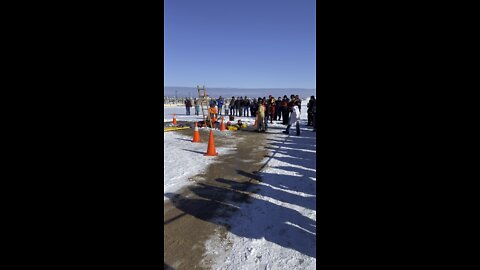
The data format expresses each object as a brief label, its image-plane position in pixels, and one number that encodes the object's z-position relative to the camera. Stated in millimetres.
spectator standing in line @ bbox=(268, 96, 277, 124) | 17703
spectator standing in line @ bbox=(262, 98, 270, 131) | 16097
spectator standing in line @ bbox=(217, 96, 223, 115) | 23650
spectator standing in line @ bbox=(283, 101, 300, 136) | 11871
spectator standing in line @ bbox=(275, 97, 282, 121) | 19084
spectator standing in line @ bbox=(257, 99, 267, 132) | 13478
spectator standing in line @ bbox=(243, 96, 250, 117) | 22812
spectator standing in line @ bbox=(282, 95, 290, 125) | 17266
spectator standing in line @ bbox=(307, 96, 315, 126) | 15253
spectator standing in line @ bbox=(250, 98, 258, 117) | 21391
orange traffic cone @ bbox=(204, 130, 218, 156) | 8555
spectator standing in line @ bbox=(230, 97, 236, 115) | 23172
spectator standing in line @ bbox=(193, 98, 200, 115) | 24920
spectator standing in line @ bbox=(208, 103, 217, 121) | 16078
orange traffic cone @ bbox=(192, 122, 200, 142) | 11173
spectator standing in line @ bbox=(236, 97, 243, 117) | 22938
